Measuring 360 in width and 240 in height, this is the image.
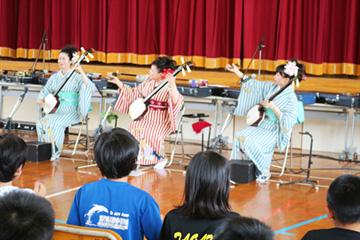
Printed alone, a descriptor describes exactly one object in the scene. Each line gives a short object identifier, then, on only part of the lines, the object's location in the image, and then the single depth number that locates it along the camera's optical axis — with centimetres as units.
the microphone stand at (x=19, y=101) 701
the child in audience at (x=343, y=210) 210
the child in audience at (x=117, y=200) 237
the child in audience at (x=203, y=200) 211
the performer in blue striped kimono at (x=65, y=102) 661
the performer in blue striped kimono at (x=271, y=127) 575
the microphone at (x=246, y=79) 618
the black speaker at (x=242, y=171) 561
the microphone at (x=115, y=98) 686
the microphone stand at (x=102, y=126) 668
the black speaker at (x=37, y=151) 629
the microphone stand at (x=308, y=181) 546
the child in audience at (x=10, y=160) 238
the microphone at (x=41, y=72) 778
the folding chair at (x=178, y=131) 645
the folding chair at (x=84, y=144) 684
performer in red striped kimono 628
